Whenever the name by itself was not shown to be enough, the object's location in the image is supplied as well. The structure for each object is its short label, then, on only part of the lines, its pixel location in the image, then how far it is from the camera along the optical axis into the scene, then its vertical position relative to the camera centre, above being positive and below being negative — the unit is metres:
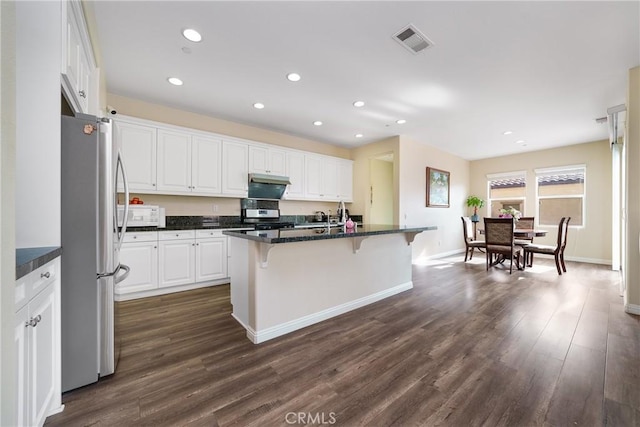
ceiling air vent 2.23 +1.58
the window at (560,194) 5.79 +0.42
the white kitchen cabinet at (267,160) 4.45 +0.94
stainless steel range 4.59 -0.03
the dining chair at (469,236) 5.44 -0.55
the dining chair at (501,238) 4.52 -0.49
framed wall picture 5.94 +0.58
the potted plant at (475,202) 7.04 +0.27
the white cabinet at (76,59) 1.54 +1.09
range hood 4.40 +0.48
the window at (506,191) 6.59 +0.56
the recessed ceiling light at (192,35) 2.26 +1.60
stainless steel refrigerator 1.51 -0.21
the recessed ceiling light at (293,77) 2.97 +1.60
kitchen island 2.16 -0.64
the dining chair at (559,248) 4.48 -0.67
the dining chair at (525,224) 5.52 -0.28
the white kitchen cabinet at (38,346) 0.98 -0.59
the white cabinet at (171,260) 3.19 -0.66
